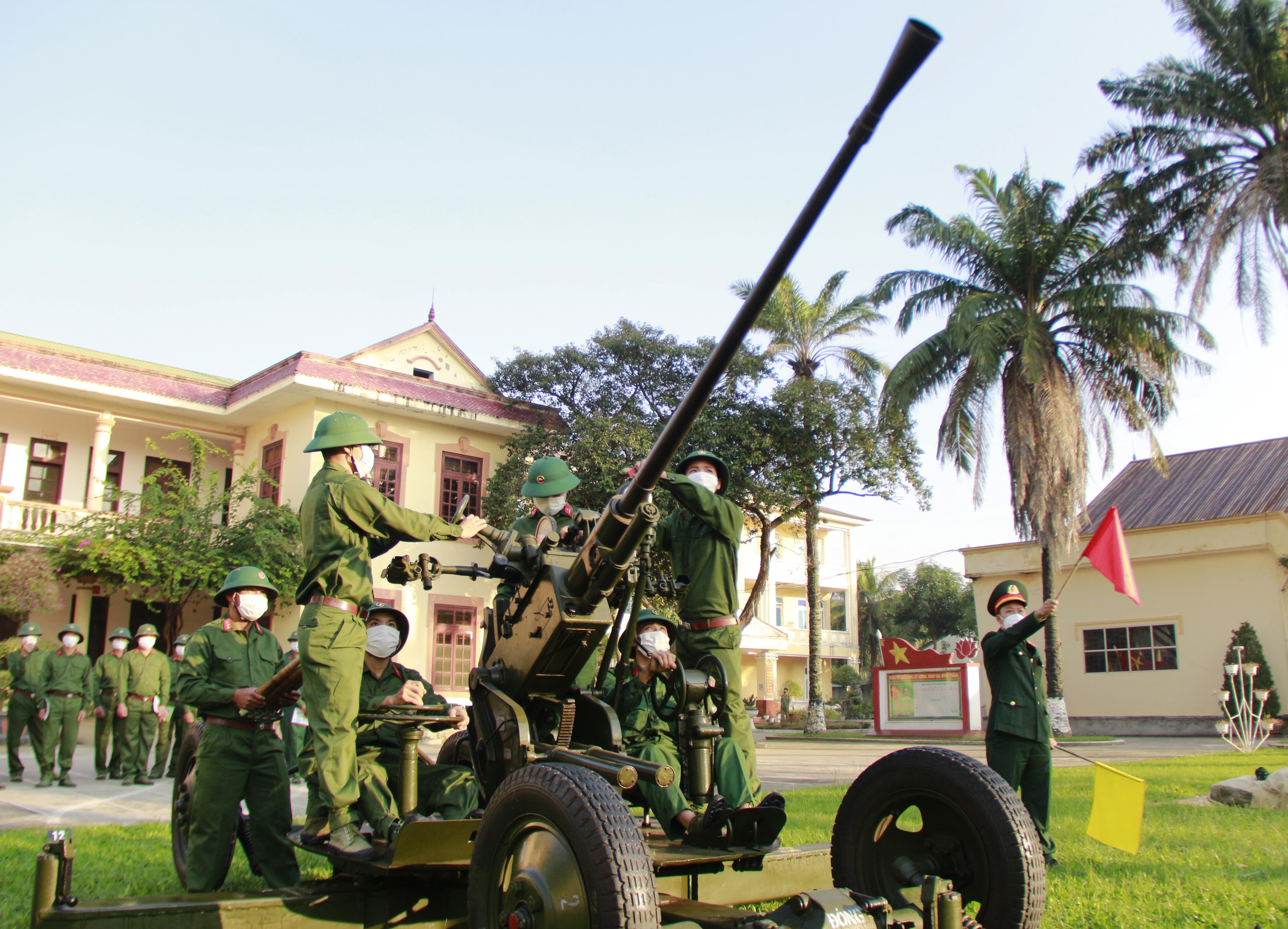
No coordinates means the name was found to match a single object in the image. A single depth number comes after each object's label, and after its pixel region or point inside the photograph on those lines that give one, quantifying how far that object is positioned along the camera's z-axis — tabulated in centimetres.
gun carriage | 306
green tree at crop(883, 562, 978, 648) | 5831
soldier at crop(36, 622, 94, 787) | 1216
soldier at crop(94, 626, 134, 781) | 1329
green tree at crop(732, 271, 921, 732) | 2308
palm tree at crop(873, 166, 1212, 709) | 2225
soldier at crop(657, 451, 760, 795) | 516
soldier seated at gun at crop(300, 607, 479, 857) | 494
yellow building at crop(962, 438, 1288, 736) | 2470
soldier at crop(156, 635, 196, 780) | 1149
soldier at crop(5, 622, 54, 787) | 1270
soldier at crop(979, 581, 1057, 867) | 633
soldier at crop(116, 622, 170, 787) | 1305
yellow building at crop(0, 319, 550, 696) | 2169
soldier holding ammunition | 527
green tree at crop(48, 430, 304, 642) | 1942
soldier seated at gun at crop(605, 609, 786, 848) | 404
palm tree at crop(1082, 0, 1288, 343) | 2033
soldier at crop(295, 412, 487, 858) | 448
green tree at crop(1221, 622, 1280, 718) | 2317
